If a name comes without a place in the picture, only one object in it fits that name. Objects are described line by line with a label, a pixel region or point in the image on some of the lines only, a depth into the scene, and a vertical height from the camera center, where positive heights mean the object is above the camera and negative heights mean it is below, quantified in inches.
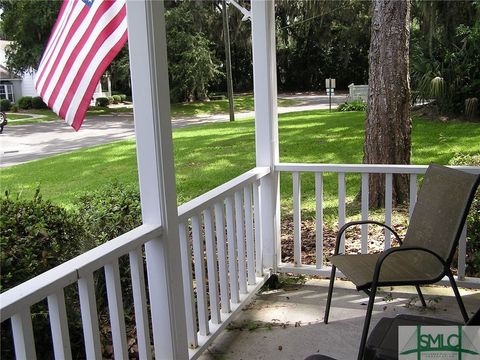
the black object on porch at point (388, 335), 65.0 -35.0
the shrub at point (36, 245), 79.2 -25.6
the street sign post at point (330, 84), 428.1 -1.6
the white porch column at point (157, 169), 71.9 -11.8
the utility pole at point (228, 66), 419.4 +17.2
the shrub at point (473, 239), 128.3 -41.5
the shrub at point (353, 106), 494.6 -24.7
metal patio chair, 91.1 -32.5
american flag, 69.1 +5.6
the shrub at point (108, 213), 107.7 -27.4
